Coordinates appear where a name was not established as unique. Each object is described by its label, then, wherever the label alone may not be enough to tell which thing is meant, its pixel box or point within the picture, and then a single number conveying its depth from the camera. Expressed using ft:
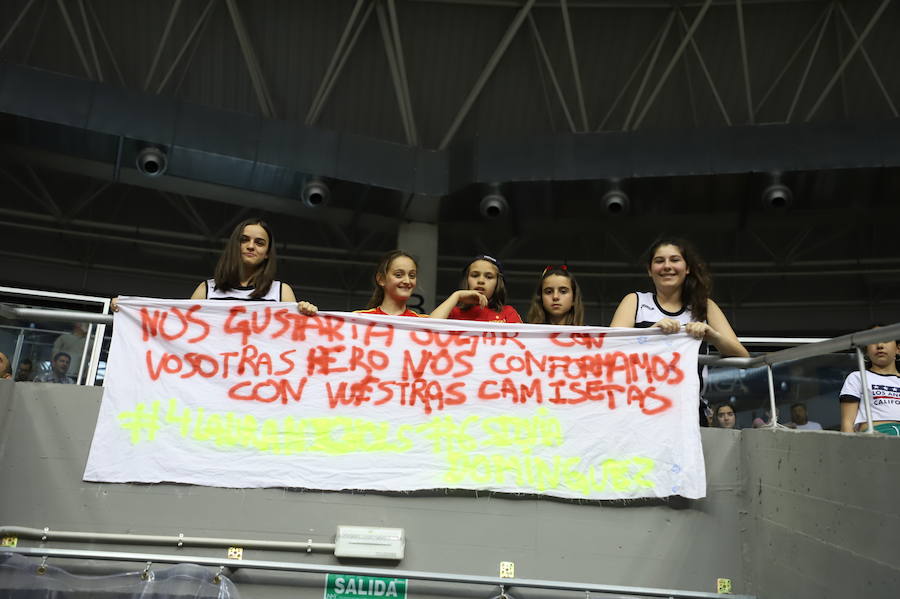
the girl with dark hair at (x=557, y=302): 15.33
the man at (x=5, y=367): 14.93
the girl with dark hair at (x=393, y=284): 15.07
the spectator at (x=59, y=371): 14.98
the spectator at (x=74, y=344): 15.25
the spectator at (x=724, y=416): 14.75
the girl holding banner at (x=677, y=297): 14.23
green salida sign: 12.96
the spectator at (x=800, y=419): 13.08
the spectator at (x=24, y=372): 15.07
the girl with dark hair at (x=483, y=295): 15.38
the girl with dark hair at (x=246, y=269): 14.52
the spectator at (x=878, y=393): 13.05
